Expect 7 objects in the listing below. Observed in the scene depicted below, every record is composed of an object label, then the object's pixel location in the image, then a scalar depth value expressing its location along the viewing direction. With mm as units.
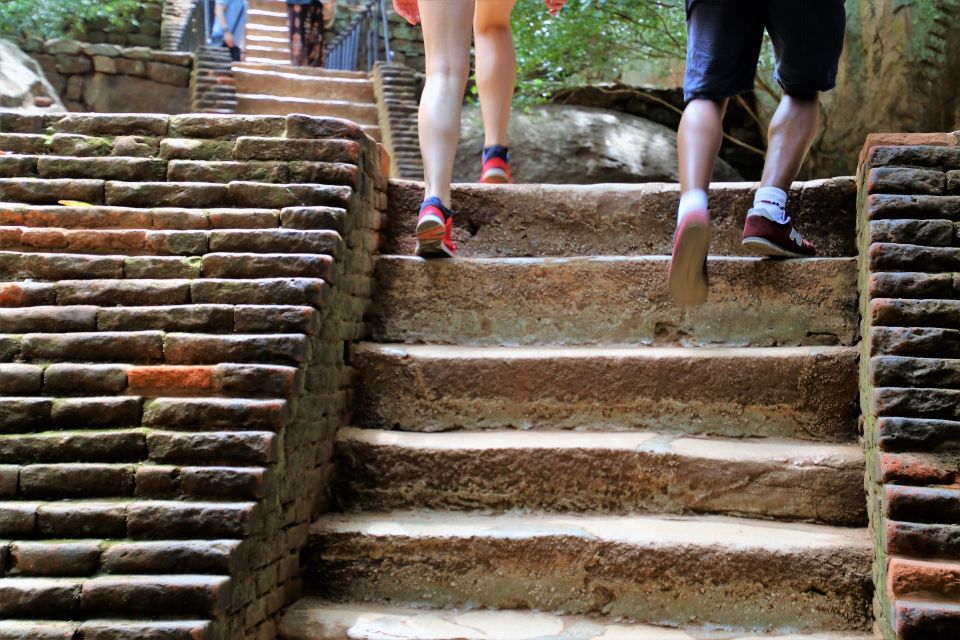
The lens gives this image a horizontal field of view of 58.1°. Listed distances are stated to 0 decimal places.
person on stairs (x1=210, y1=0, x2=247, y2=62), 9047
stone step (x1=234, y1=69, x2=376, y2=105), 8500
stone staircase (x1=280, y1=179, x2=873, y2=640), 2135
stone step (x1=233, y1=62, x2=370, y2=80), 8766
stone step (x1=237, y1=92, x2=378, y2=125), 8078
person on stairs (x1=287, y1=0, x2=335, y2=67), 9602
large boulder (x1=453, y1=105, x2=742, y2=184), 8336
